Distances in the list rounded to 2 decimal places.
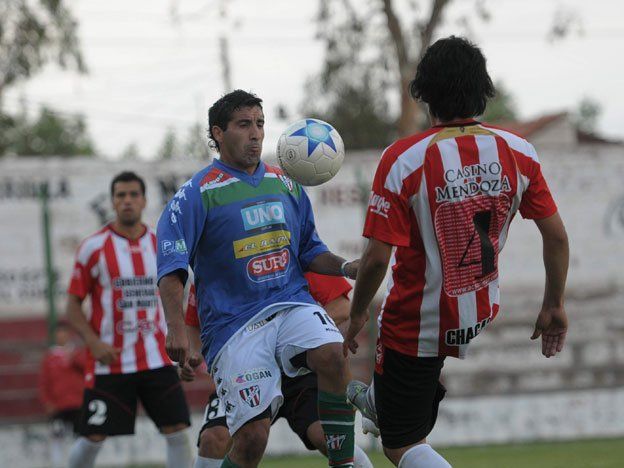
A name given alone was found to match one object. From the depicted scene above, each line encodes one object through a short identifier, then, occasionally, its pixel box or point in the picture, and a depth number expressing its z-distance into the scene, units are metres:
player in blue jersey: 11.71
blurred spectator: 28.28
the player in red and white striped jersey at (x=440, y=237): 10.02
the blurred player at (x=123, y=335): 16.95
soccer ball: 12.30
